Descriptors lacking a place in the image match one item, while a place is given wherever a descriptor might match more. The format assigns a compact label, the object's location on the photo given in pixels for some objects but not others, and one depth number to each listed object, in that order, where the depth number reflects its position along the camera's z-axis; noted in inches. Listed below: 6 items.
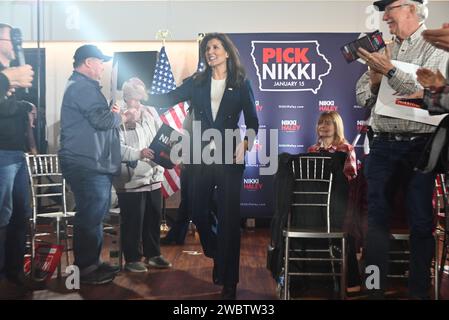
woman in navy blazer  116.4
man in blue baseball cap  122.7
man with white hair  108.7
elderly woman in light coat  128.5
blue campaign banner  197.2
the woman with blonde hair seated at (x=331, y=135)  155.6
